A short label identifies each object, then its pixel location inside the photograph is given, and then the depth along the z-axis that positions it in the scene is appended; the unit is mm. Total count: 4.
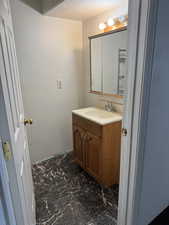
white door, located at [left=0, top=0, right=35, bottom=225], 754
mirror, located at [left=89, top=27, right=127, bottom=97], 1774
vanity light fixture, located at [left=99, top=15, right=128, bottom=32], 1702
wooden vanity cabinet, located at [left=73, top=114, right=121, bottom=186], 1693
